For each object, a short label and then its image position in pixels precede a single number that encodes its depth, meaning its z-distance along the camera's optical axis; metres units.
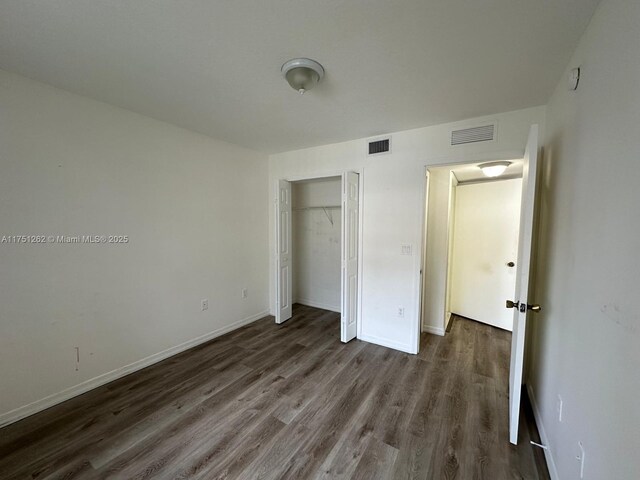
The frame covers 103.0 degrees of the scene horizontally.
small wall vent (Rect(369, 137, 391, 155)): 2.91
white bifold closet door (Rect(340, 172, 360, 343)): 2.98
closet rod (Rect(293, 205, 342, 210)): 4.14
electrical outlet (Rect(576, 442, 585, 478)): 1.10
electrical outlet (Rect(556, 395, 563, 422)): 1.41
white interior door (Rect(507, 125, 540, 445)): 1.58
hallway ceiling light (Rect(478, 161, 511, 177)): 2.71
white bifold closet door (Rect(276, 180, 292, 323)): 3.63
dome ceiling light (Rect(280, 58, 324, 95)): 1.62
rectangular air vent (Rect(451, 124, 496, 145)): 2.38
